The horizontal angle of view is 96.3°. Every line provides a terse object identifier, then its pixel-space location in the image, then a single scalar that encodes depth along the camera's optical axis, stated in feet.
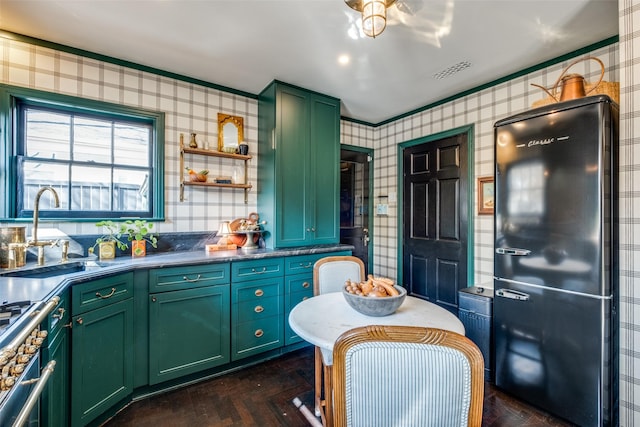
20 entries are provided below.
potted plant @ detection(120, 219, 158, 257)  7.84
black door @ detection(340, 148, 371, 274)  13.20
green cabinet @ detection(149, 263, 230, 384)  6.91
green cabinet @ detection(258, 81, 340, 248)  9.64
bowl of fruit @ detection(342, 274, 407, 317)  4.65
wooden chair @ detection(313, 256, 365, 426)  6.13
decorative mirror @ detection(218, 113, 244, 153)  9.96
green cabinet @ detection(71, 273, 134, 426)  5.37
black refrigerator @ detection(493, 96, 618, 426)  5.59
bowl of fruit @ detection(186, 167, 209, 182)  9.21
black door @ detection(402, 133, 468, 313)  10.50
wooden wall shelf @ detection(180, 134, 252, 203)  9.14
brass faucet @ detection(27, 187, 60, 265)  6.40
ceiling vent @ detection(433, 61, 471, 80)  8.52
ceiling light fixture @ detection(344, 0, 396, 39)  5.22
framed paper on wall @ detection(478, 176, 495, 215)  9.62
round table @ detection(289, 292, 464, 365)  4.26
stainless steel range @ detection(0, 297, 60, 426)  2.62
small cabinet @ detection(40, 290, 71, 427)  4.22
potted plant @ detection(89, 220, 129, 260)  7.57
